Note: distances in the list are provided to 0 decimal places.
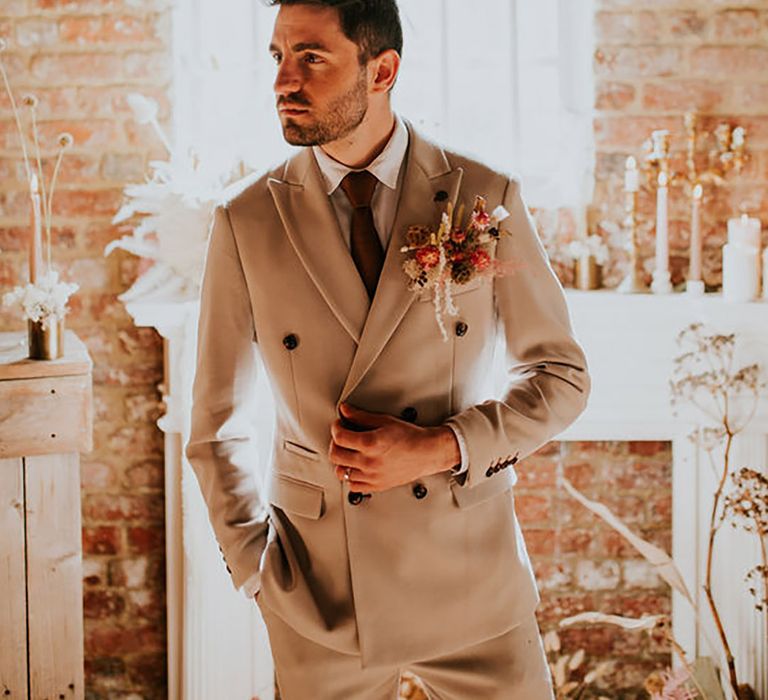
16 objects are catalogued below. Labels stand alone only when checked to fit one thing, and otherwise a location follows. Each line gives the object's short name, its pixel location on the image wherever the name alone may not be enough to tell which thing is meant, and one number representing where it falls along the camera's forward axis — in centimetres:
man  195
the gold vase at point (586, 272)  322
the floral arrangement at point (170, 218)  305
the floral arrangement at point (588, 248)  321
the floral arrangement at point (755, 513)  287
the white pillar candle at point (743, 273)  304
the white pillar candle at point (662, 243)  315
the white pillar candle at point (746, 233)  305
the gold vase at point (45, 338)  267
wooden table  266
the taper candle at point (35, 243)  277
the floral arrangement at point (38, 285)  265
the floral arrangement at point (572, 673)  337
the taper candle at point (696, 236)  313
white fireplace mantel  309
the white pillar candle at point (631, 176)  315
